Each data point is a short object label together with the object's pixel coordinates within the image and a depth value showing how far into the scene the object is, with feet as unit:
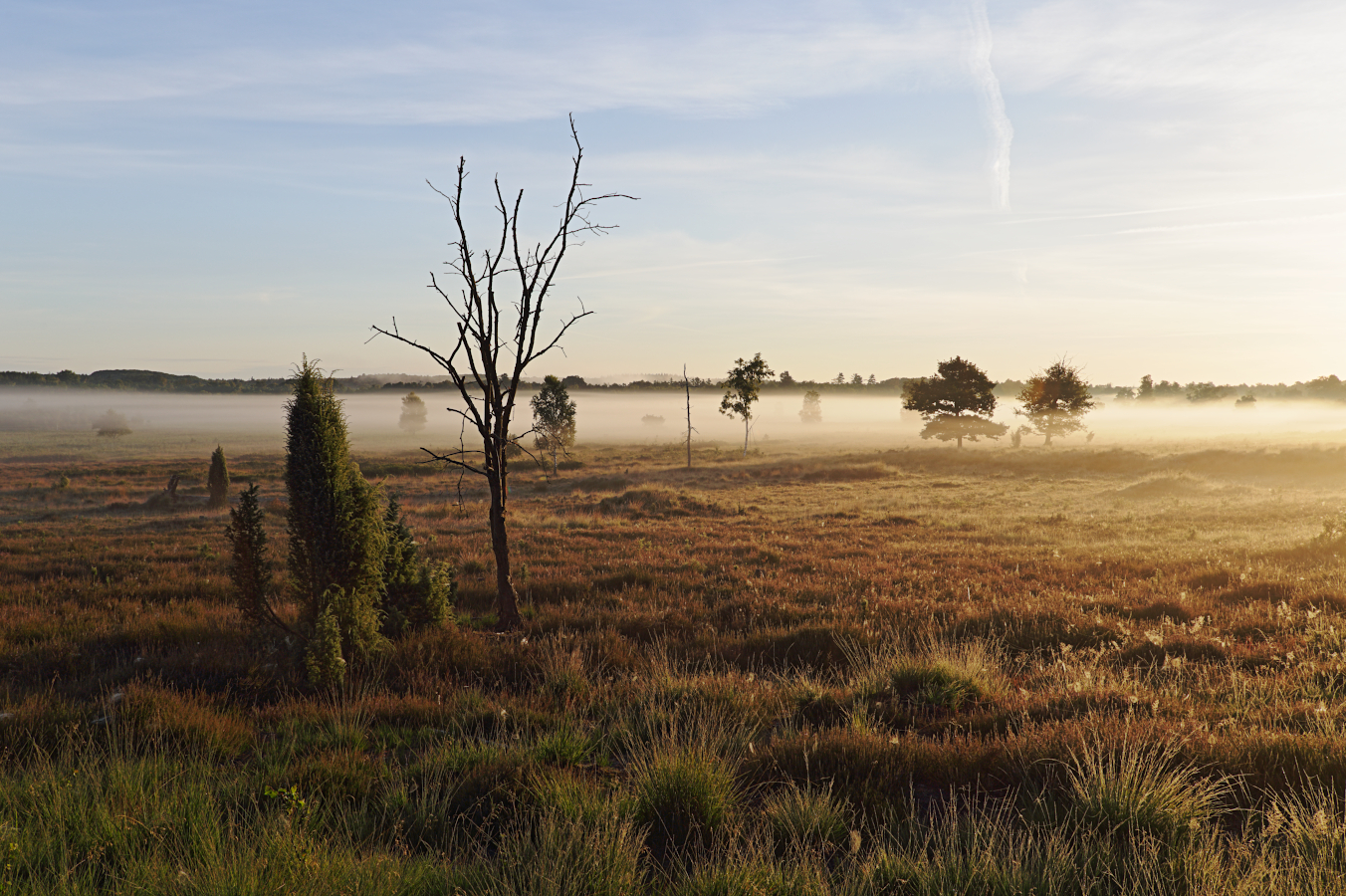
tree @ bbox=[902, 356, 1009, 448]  236.84
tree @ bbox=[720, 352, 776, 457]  217.56
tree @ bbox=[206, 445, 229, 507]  110.30
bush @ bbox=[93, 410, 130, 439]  443.32
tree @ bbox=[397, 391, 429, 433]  558.56
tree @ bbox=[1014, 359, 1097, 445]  224.94
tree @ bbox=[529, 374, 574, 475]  209.77
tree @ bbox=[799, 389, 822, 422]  590.14
